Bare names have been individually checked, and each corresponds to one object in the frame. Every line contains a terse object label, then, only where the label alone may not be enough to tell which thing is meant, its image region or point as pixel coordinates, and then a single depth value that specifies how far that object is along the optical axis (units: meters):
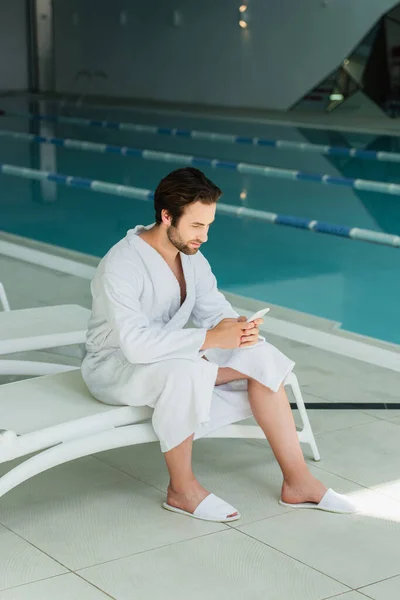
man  3.08
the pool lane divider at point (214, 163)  10.73
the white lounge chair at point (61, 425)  2.92
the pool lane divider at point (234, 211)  7.63
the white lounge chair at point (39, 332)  3.85
